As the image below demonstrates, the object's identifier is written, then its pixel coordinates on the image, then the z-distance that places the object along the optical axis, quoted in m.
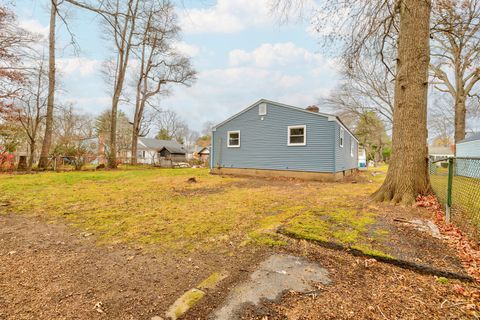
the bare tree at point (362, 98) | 21.22
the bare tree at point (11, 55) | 8.94
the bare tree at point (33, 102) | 10.71
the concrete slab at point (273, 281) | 1.61
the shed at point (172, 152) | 35.57
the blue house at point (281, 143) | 9.95
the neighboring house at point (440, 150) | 37.44
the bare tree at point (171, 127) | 45.71
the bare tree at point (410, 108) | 4.44
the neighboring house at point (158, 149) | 35.93
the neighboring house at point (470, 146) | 13.11
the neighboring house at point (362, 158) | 27.23
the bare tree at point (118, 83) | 15.30
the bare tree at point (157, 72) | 18.25
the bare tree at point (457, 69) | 12.75
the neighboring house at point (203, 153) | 37.99
